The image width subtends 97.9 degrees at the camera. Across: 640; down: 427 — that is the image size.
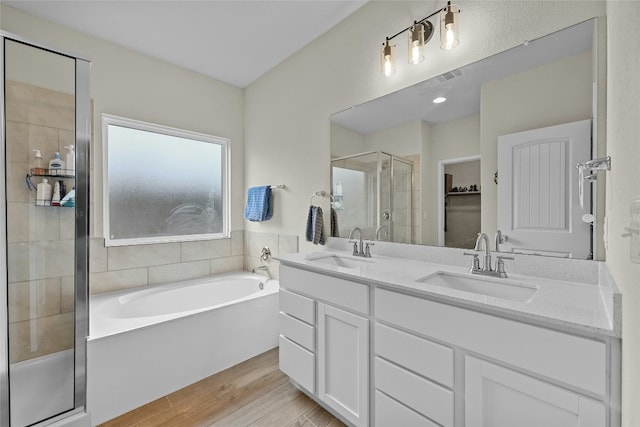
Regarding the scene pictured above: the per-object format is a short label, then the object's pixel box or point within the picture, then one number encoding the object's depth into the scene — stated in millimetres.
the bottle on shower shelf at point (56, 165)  1643
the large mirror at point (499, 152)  1217
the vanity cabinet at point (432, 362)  822
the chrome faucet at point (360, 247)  1993
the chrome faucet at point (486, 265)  1326
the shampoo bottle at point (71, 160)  1621
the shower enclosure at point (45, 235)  1496
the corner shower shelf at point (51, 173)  1626
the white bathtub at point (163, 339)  1675
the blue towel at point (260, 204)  2875
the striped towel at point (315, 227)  2307
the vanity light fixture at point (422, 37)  1497
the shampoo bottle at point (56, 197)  1667
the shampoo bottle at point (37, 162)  1612
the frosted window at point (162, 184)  2527
